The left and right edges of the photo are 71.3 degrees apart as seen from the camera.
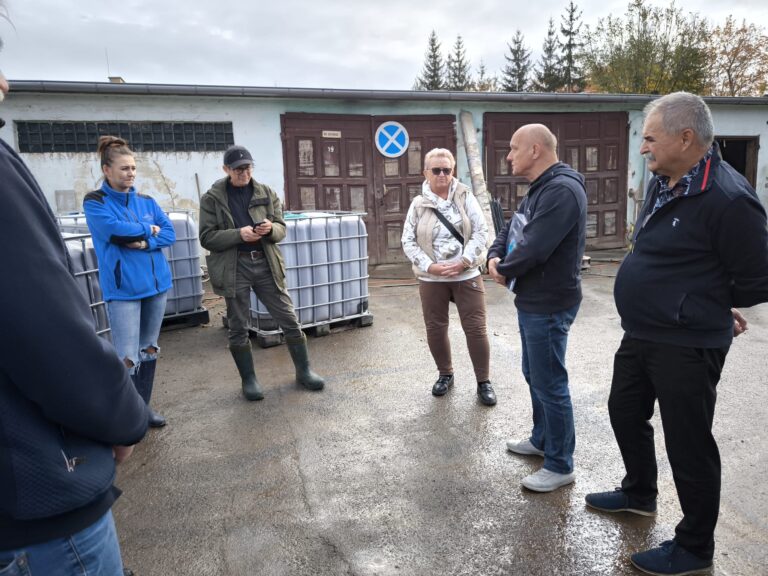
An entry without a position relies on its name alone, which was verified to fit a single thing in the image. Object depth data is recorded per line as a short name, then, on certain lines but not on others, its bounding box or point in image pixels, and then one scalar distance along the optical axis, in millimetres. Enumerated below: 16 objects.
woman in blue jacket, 3453
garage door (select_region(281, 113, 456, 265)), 9969
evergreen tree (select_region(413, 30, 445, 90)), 42156
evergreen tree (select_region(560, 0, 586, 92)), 33278
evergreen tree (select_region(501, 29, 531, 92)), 37906
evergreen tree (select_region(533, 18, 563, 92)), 33688
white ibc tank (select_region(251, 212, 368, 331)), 5629
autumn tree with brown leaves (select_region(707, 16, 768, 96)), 22594
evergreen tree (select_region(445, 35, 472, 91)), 43000
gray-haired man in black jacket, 2029
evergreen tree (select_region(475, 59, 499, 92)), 37156
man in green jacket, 3984
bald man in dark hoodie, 2680
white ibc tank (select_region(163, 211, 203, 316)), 6262
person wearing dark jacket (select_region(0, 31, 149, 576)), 1007
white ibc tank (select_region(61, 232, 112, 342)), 3545
